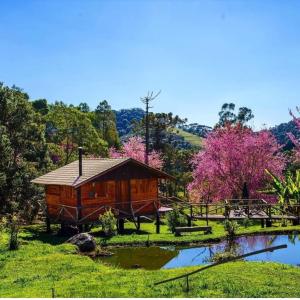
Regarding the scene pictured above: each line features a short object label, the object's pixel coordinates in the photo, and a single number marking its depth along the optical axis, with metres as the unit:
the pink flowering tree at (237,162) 32.92
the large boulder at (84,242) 18.41
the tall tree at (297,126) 29.05
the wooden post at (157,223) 24.66
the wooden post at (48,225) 25.45
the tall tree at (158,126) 55.18
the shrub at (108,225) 21.89
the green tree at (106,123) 67.57
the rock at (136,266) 15.79
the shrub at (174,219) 24.48
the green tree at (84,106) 78.86
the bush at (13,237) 18.27
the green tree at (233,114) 94.76
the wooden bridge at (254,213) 25.23
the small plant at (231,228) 21.27
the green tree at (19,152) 28.58
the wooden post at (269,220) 25.12
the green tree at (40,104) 59.14
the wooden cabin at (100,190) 23.52
